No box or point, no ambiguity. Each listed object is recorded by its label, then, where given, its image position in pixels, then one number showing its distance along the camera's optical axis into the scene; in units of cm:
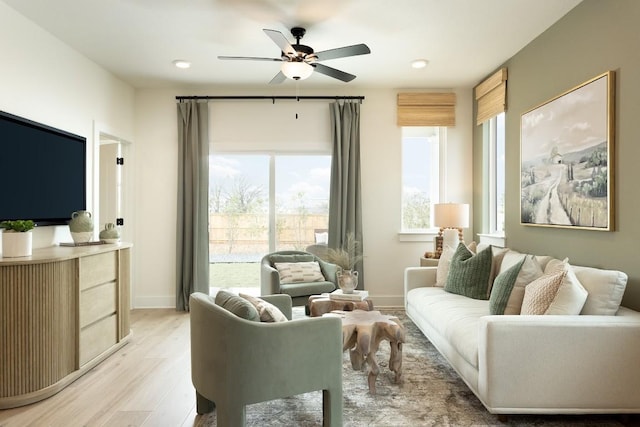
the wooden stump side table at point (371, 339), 273
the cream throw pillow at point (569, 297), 243
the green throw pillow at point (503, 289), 280
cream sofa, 226
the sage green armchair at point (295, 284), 425
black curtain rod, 524
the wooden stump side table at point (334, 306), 350
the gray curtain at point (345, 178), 518
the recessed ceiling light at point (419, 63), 437
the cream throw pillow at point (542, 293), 252
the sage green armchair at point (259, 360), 203
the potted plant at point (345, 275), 366
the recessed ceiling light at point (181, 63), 437
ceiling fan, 323
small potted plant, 278
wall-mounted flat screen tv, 308
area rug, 239
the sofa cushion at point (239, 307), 213
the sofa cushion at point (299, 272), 450
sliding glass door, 536
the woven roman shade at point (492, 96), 441
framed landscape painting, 289
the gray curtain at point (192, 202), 515
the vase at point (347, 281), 366
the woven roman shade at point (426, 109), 529
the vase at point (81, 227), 358
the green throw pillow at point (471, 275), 365
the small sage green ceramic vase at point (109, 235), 385
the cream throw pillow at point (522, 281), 277
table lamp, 469
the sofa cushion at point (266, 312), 223
